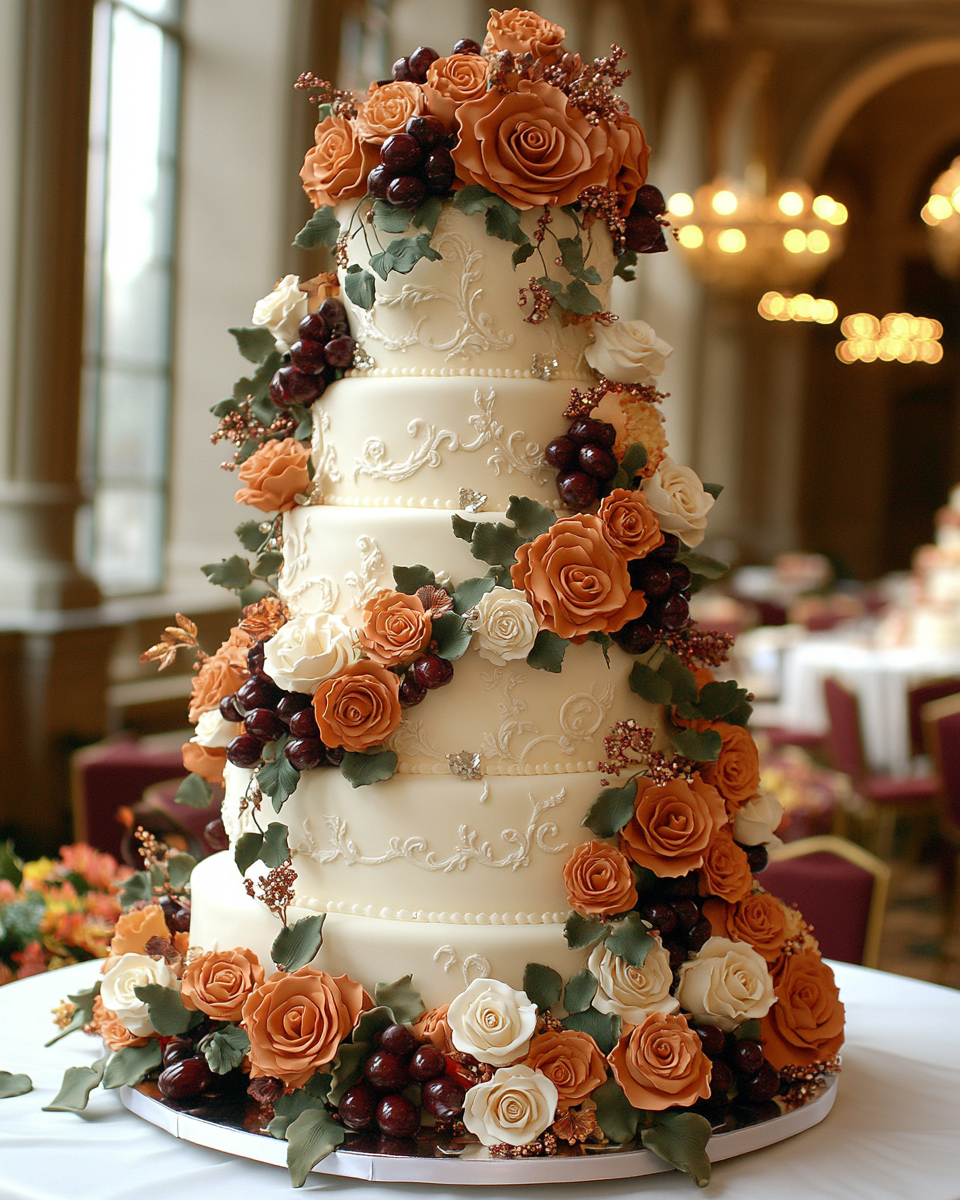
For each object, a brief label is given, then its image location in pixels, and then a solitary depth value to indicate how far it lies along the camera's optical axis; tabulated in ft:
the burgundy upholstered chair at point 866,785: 23.49
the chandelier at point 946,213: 35.04
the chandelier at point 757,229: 38.14
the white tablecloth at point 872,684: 27.09
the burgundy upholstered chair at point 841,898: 11.07
